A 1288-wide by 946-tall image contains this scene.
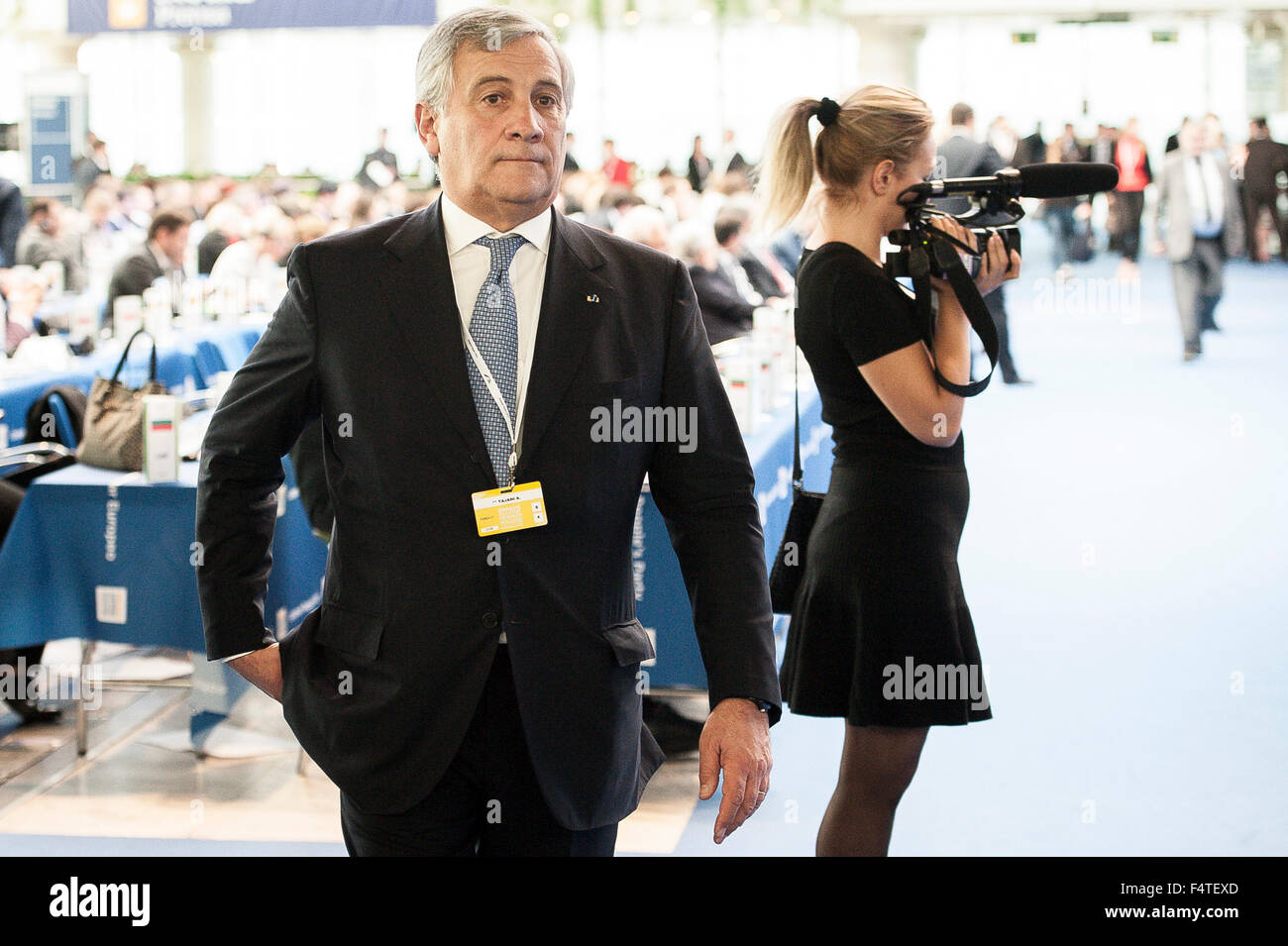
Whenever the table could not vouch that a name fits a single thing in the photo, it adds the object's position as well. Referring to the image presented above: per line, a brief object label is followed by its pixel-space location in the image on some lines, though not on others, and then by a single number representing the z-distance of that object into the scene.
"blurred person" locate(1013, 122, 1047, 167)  16.89
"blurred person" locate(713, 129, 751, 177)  15.12
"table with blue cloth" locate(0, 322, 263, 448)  5.12
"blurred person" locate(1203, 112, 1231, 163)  16.05
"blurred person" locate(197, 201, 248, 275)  9.43
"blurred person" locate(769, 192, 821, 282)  10.16
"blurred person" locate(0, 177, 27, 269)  8.54
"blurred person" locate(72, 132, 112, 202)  17.48
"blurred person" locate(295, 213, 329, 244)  8.25
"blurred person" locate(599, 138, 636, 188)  18.69
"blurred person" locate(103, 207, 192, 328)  7.48
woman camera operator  2.21
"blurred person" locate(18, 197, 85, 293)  8.68
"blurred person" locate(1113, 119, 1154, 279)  15.52
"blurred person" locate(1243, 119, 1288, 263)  16.03
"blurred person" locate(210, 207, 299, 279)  7.73
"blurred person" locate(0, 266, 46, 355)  6.23
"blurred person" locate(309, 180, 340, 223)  12.97
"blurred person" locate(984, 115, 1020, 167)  21.39
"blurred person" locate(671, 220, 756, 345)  6.21
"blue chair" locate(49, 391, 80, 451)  4.92
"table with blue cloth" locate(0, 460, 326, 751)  3.84
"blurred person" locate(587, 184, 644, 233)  9.10
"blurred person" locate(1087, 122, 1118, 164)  19.83
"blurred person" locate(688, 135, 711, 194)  19.22
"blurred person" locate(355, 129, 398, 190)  15.62
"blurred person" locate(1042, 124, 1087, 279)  15.04
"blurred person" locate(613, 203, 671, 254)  6.18
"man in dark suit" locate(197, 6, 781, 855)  1.62
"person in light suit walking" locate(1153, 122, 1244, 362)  10.23
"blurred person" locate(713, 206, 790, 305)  7.28
